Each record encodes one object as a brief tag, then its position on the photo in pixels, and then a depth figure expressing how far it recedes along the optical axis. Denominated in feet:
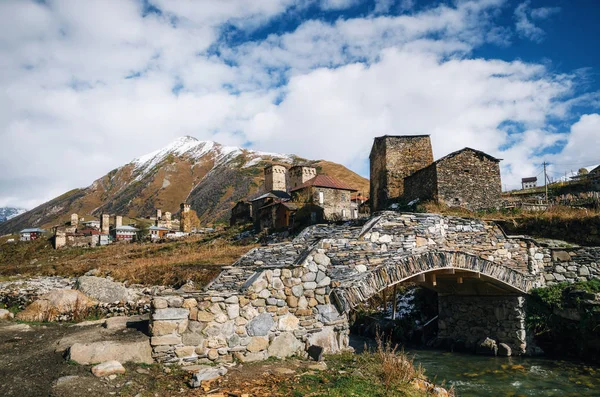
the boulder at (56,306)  30.37
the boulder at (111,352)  18.71
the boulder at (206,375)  18.15
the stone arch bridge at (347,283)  22.48
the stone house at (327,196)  144.97
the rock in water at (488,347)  40.96
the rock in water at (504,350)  39.70
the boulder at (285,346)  24.30
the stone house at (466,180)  74.38
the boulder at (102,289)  37.22
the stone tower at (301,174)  190.60
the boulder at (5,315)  29.94
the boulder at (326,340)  25.99
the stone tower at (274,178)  219.41
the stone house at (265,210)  143.02
